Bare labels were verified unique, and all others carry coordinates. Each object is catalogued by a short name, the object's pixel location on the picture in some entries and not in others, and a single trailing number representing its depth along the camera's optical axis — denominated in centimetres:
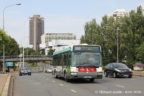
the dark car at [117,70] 2950
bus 2178
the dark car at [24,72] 4972
